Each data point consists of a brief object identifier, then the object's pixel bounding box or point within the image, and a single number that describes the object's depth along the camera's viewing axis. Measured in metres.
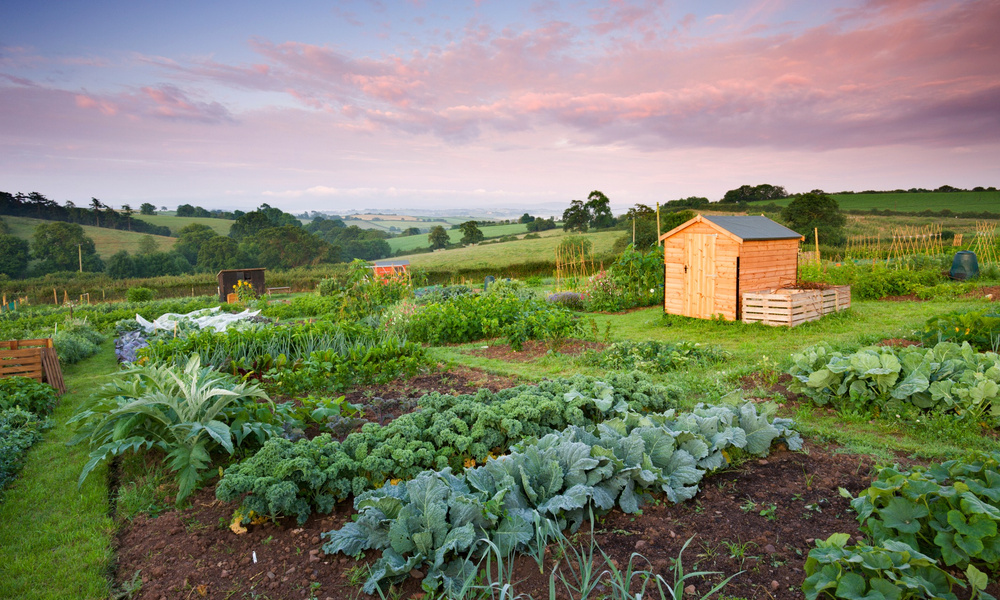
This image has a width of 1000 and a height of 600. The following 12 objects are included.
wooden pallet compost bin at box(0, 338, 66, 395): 6.40
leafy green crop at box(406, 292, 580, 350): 8.56
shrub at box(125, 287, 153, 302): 22.09
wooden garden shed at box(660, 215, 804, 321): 10.12
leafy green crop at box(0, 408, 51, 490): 3.92
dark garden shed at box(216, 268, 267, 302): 21.97
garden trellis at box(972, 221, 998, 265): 17.80
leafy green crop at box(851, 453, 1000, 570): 1.98
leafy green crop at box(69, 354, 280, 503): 3.32
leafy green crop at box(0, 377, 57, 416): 5.35
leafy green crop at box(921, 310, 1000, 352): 5.70
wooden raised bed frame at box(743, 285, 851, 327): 9.41
